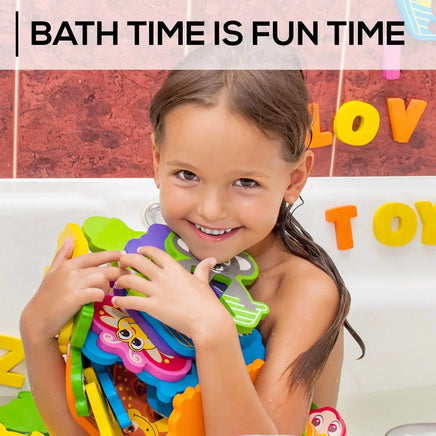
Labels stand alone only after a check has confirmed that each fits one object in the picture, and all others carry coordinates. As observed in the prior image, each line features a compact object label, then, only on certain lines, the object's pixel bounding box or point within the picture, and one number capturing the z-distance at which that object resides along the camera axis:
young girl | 0.83
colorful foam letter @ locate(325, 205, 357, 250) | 1.63
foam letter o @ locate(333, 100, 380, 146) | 1.65
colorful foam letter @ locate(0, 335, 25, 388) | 1.39
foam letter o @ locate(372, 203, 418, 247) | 1.69
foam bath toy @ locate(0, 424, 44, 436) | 1.07
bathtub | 1.45
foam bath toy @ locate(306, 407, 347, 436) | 1.02
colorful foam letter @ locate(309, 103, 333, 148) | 1.64
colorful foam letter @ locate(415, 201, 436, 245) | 1.72
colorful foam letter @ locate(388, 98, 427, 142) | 1.70
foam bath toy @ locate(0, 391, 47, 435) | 1.18
